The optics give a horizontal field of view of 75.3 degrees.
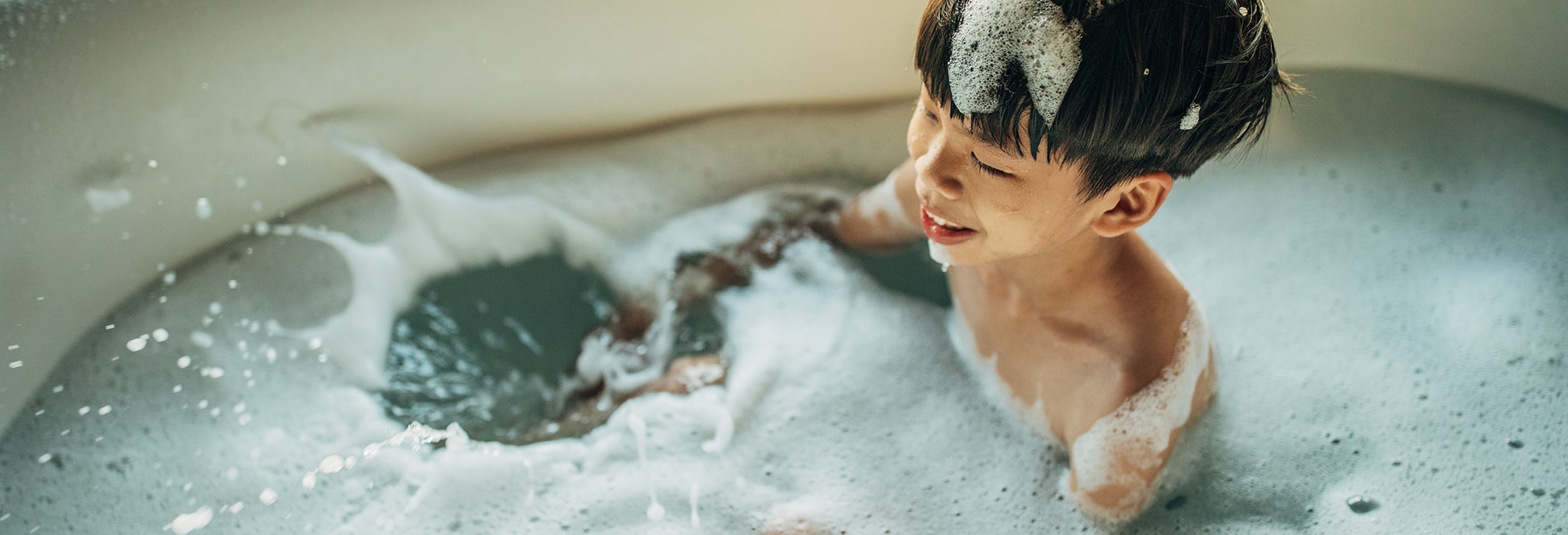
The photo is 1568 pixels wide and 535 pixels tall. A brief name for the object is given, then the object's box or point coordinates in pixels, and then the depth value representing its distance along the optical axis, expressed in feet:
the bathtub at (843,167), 2.86
